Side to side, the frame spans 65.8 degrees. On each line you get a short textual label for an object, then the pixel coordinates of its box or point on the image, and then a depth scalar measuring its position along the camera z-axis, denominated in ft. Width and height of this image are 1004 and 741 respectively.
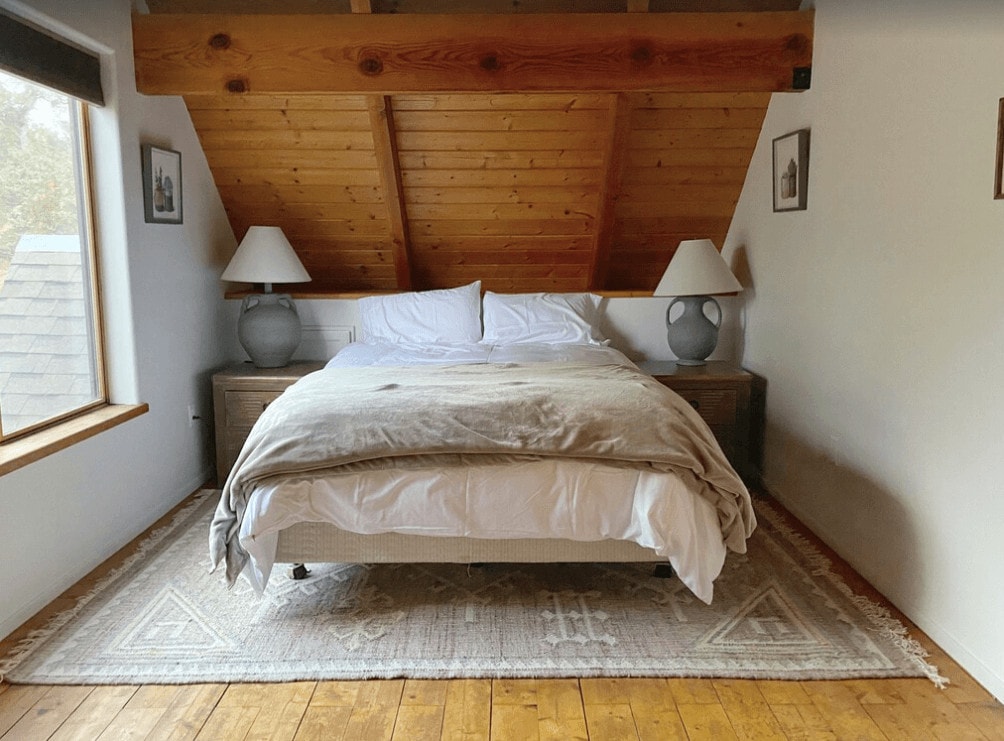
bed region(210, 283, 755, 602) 7.67
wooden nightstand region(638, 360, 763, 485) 12.42
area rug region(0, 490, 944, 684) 7.18
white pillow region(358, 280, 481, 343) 13.43
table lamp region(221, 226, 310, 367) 12.84
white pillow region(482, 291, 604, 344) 13.34
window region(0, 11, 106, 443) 8.31
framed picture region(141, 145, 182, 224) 10.84
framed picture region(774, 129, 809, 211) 10.78
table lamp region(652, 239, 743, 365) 12.66
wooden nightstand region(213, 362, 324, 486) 12.40
